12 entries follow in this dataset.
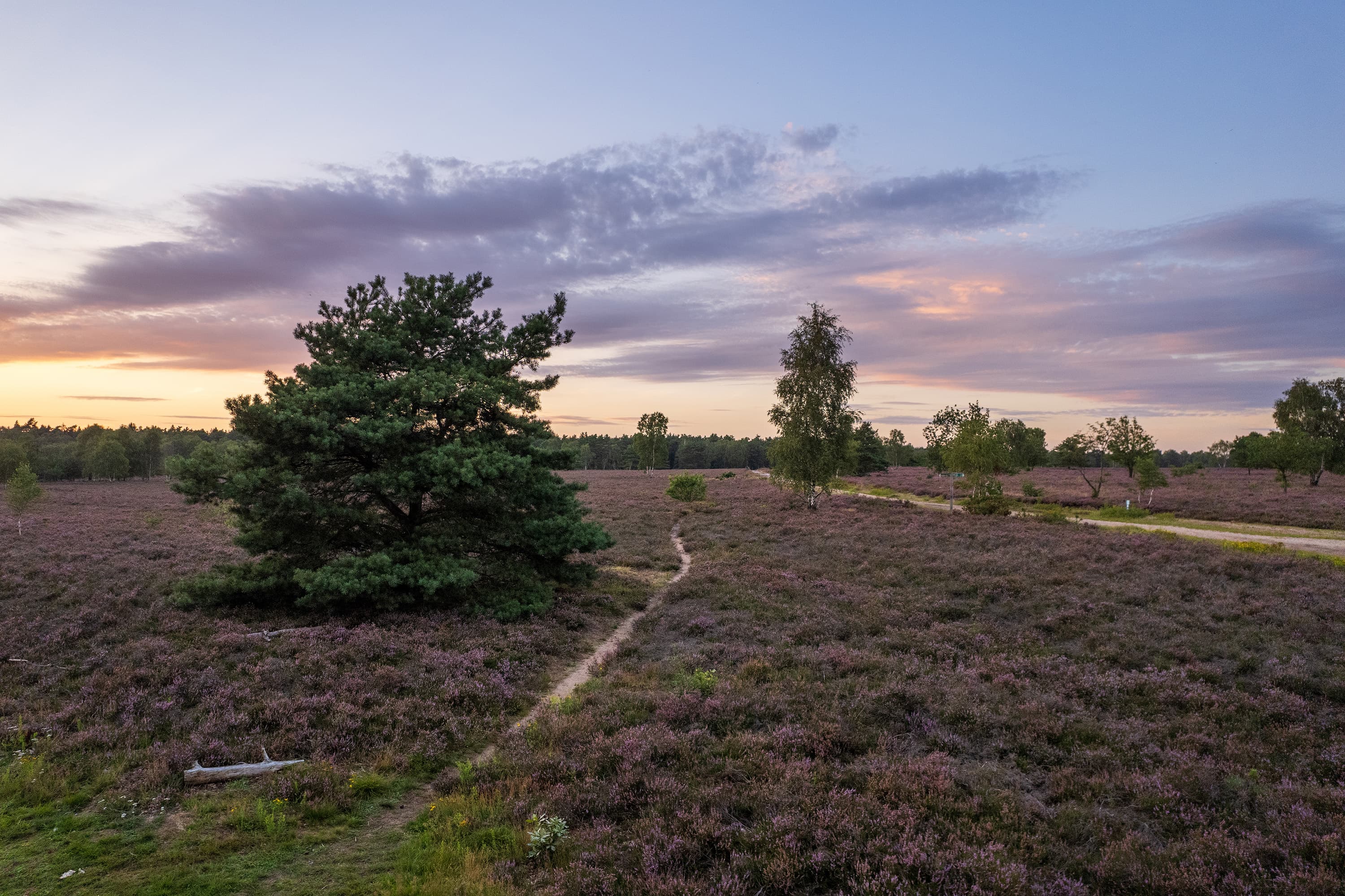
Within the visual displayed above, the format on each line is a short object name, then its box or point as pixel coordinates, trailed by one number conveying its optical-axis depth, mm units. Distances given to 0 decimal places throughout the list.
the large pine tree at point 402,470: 14375
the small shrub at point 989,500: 37250
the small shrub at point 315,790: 7500
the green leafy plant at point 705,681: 11359
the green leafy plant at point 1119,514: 39128
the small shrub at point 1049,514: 33344
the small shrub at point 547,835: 6605
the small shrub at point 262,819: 7031
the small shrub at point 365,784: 8031
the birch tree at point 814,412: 41594
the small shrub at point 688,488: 52906
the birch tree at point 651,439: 105250
